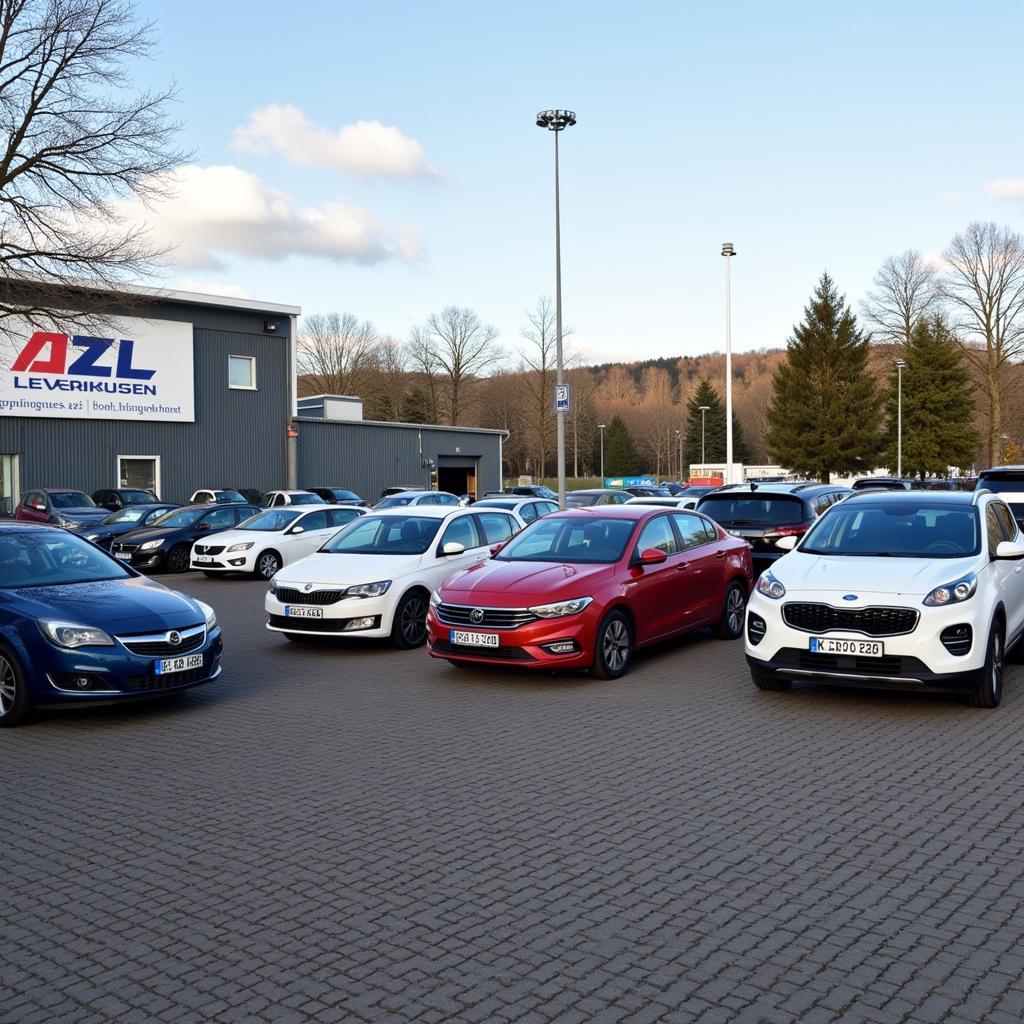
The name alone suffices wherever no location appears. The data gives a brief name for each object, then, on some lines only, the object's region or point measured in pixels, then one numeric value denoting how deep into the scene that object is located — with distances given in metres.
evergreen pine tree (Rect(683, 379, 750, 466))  117.12
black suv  15.24
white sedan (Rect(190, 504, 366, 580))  19.81
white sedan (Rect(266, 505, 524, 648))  11.27
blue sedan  7.77
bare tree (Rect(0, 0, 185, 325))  24.59
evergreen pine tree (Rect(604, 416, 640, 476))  122.75
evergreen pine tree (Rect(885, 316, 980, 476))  68.50
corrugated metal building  32.38
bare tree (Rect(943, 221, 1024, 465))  60.72
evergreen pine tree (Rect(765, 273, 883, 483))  62.91
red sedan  9.39
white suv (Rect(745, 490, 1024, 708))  7.84
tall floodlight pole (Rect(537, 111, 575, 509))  25.30
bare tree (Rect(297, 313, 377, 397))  87.30
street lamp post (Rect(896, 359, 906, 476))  61.50
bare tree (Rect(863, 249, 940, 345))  69.19
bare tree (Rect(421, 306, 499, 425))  79.88
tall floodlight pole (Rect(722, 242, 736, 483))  33.38
